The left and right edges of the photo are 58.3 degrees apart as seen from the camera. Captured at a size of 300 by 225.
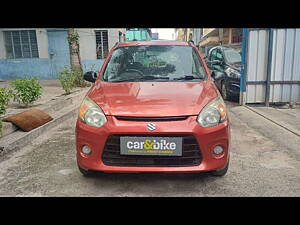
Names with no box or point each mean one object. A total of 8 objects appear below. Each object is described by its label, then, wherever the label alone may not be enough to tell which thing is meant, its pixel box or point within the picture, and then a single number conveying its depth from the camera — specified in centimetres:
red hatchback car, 267
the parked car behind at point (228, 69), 744
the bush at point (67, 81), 834
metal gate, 667
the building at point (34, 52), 1311
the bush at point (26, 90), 630
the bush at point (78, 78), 979
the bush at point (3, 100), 434
